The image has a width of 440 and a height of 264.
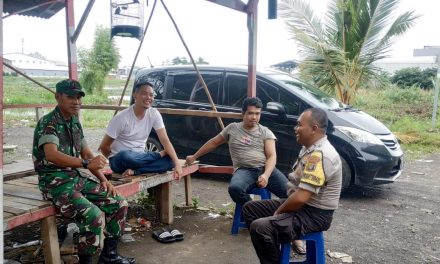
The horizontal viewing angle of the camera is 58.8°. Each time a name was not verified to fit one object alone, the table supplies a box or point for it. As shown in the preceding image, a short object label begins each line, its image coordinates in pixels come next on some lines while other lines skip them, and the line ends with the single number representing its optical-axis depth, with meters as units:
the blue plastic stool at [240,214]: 3.87
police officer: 2.62
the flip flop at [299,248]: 3.57
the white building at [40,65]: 38.69
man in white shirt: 3.86
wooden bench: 2.85
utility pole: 10.35
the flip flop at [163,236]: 3.76
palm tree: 8.96
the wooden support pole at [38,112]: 6.58
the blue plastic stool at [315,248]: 2.79
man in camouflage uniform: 2.91
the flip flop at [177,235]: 3.82
